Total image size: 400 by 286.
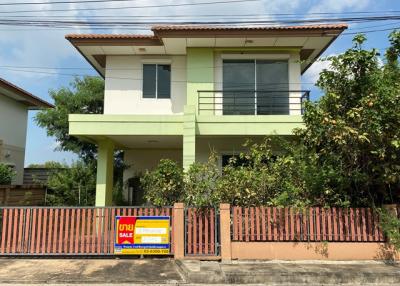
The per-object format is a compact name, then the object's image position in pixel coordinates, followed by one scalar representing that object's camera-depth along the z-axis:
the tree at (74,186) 15.00
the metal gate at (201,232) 8.77
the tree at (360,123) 8.06
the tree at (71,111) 17.14
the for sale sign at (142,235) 8.94
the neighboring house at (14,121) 17.28
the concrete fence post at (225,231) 8.59
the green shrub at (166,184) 9.52
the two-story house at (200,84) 11.66
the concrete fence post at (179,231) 8.73
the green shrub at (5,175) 14.25
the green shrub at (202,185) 9.14
